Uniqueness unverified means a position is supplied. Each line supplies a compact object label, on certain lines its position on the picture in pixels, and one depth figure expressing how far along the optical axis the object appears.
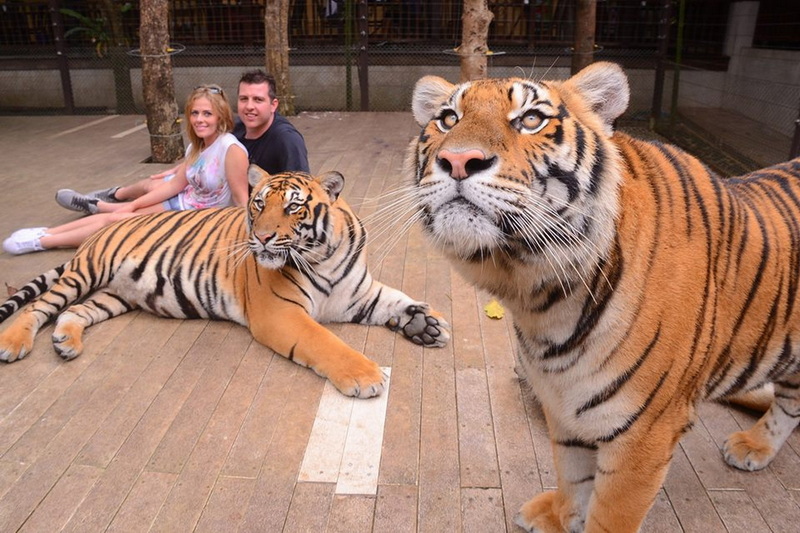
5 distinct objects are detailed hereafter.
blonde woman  4.07
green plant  10.89
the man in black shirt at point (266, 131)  4.11
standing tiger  1.50
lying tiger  3.10
